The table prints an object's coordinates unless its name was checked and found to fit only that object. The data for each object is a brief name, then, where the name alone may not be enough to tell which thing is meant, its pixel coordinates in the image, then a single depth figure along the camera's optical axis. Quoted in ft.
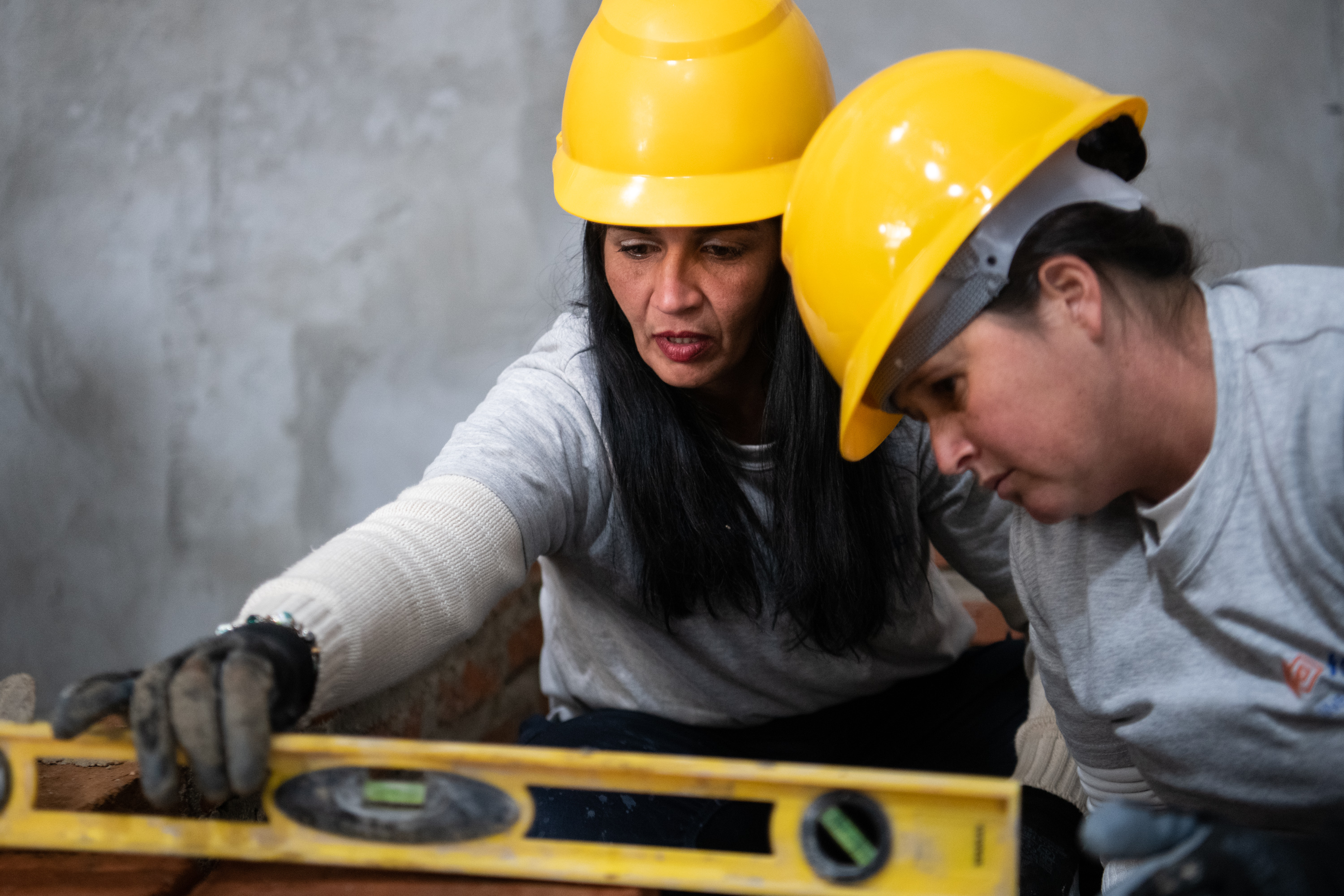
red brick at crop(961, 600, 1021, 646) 8.34
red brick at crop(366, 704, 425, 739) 6.15
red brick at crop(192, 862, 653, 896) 3.44
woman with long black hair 4.39
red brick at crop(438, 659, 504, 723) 7.07
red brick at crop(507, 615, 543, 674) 8.19
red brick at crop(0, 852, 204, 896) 3.52
